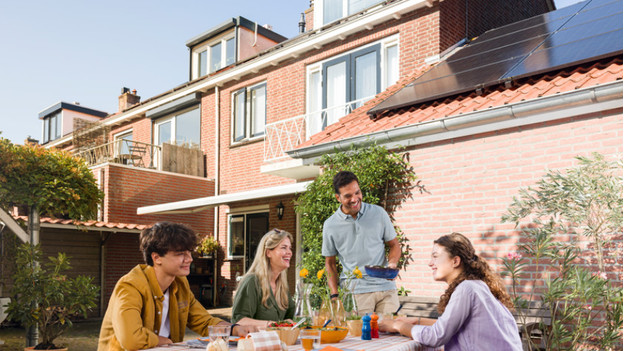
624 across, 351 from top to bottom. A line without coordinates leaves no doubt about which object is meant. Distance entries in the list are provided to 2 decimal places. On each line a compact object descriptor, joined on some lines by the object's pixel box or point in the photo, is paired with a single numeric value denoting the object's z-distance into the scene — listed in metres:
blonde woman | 3.53
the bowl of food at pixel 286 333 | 2.71
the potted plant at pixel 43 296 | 6.93
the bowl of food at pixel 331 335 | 2.84
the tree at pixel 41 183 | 7.21
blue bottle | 3.01
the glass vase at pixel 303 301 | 3.05
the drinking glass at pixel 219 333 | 2.41
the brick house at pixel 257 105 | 10.48
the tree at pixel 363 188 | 6.88
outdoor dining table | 2.65
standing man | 4.22
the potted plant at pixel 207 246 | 13.61
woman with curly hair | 2.68
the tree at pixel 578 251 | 4.81
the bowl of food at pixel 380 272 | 3.60
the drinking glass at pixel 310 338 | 2.62
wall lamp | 12.03
